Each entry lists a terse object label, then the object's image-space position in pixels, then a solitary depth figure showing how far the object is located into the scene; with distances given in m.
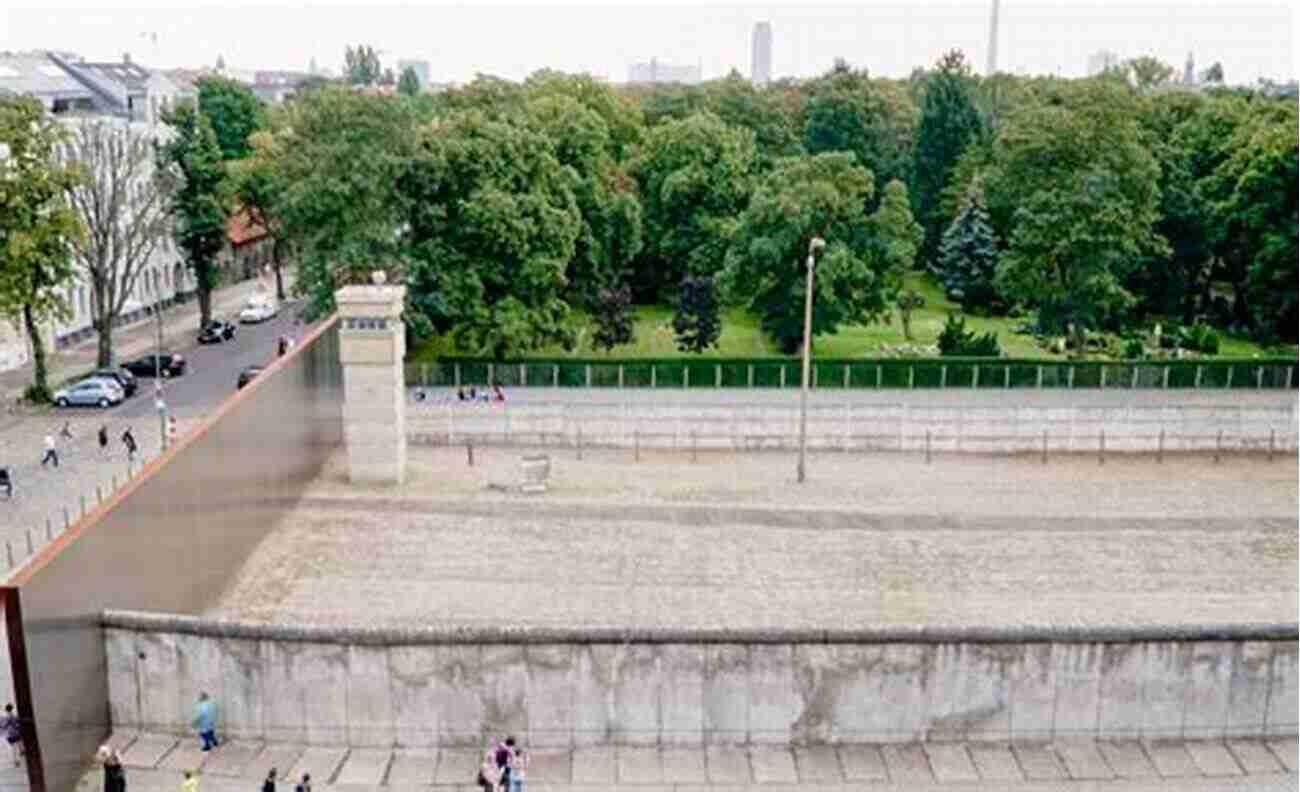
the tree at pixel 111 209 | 51.50
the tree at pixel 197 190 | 58.53
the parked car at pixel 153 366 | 52.59
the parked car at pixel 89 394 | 47.16
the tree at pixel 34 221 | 44.72
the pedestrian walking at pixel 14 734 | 20.38
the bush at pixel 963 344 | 56.88
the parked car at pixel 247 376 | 47.74
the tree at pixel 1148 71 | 97.69
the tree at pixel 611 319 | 56.50
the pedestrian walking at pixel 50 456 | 39.47
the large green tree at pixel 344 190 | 51.62
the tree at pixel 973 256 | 69.88
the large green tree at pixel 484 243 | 51.22
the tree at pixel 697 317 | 56.78
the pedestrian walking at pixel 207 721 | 21.36
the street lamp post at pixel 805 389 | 37.30
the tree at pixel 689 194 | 64.88
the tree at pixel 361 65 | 192.38
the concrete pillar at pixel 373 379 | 36.44
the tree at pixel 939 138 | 79.06
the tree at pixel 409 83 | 156.12
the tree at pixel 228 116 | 84.75
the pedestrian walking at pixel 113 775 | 19.78
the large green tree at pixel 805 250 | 54.94
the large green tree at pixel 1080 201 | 56.38
